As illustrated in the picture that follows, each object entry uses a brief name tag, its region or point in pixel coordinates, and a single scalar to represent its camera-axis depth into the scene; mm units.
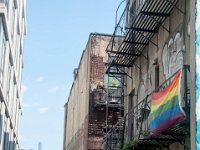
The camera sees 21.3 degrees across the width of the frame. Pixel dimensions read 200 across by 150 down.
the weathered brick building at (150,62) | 15594
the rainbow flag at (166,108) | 13012
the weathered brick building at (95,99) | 34938
